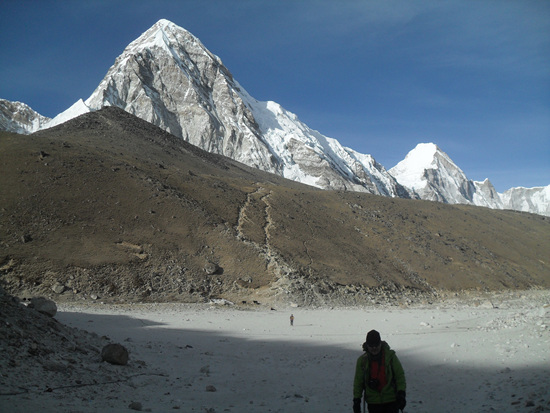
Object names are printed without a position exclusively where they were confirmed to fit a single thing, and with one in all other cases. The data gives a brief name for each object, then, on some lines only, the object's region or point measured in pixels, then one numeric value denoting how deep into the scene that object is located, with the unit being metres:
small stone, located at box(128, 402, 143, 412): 8.04
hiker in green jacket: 6.30
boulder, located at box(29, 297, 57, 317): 12.90
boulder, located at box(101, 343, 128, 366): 10.16
